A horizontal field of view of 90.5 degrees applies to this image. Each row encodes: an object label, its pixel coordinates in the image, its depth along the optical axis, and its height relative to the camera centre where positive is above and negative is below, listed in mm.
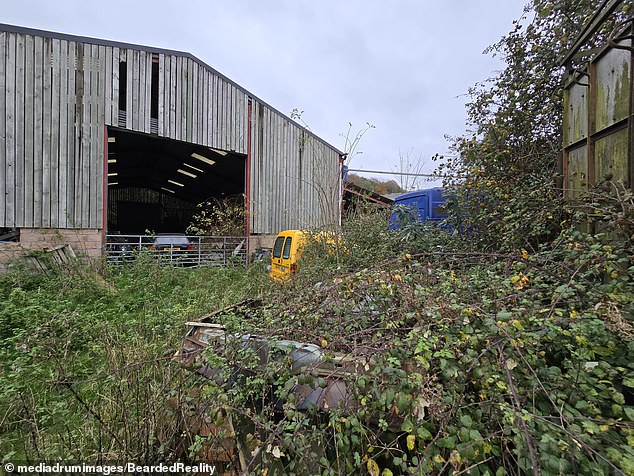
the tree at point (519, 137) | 4086 +1518
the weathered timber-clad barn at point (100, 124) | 7738 +3380
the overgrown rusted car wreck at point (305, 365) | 1696 -774
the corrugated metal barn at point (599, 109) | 2557 +1213
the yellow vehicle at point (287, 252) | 6734 -361
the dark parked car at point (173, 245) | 10281 -376
